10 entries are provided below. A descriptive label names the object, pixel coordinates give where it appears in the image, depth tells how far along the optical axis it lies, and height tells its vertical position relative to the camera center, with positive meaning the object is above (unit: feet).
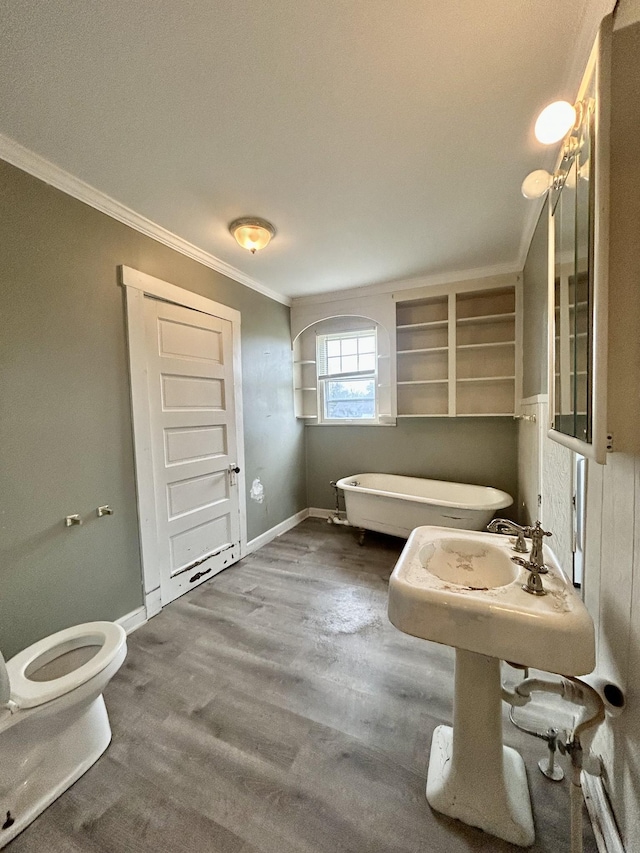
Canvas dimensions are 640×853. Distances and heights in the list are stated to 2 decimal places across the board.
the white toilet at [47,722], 3.56 -3.52
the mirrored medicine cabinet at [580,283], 2.26 +1.09
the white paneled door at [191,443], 7.36 -0.68
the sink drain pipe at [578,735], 2.89 -2.93
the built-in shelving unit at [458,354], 10.50 +1.86
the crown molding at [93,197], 4.93 +4.00
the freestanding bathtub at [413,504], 8.74 -2.77
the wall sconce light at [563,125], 2.72 +2.39
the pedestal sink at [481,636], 2.67 -1.97
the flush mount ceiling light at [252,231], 6.94 +3.91
